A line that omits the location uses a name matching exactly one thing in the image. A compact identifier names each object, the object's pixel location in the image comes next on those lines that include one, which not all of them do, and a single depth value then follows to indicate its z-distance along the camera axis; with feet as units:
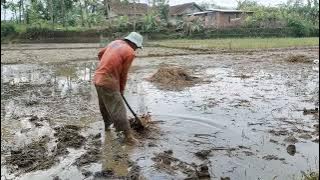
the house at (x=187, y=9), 125.56
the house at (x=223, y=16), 113.29
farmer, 13.93
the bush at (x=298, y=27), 92.54
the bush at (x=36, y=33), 84.14
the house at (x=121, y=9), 118.80
